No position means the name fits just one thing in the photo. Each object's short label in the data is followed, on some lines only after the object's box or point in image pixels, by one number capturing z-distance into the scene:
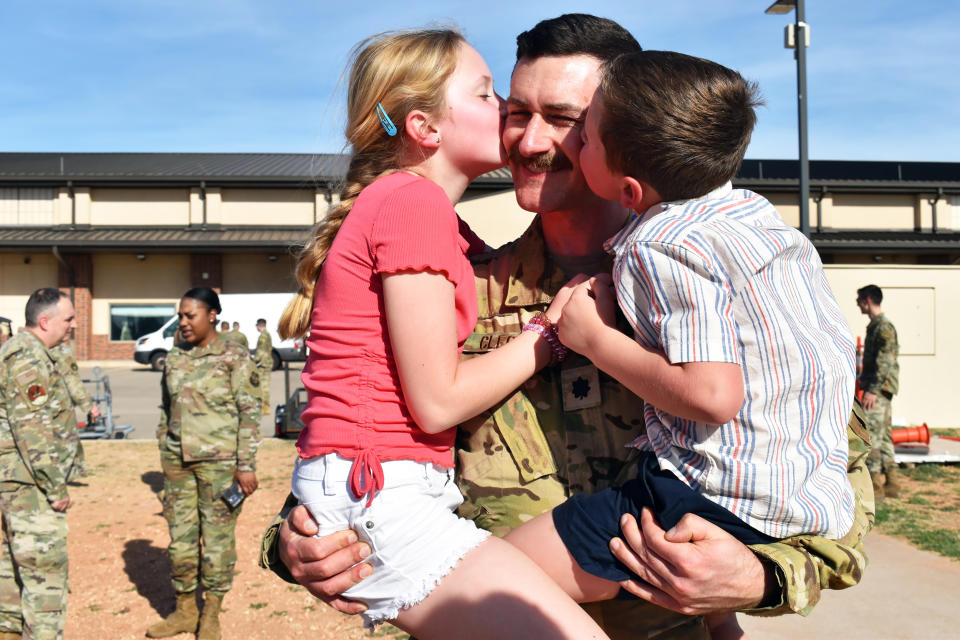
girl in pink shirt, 1.64
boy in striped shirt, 1.53
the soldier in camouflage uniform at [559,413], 1.64
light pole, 8.79
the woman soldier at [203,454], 6.57
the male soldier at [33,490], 5.62
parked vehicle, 23.47
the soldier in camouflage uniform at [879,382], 9.59
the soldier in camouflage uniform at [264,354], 15.60
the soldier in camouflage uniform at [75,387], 6.30
